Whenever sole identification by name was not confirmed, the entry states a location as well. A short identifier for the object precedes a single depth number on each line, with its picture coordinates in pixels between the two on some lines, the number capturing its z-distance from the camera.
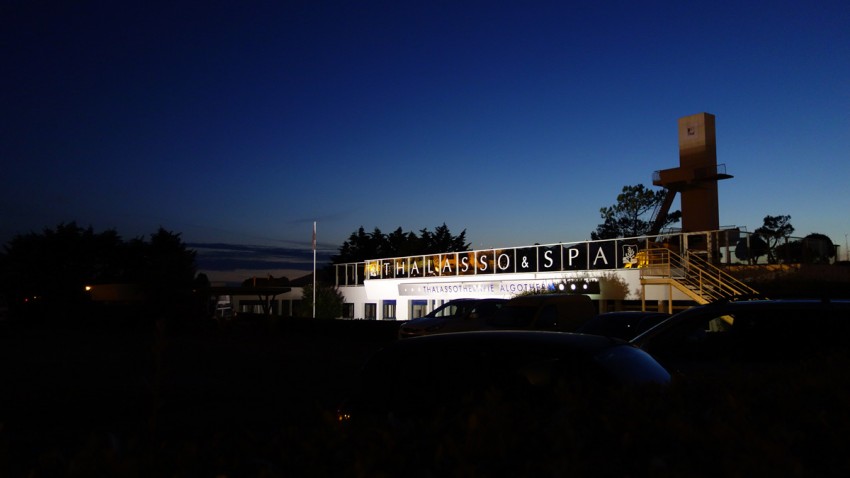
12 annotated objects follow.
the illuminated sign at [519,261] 32.19
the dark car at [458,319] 20.17
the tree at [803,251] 28.61
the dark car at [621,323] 13.64
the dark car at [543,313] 16.89
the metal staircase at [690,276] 25.47
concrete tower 44.06
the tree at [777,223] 84.19
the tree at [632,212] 65.81
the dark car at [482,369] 5.32
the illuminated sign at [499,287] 31.72
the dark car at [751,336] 7.07
